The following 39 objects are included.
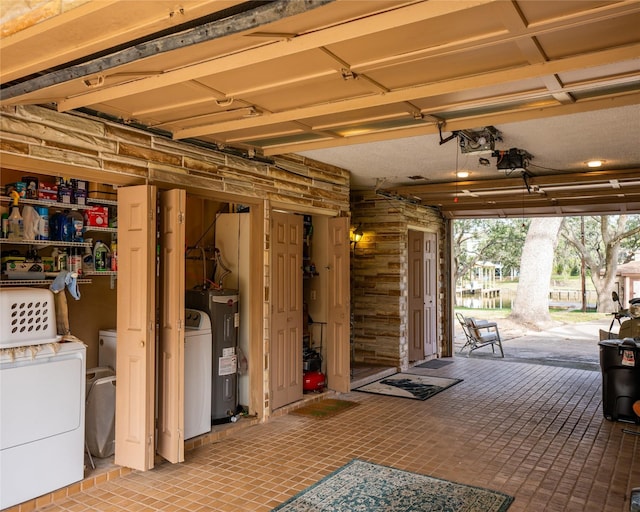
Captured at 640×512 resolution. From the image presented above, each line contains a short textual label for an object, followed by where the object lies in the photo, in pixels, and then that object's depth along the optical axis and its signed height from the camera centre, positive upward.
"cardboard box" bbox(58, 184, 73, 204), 4.40 +0.61
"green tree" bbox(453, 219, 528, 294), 20.34 +0.72
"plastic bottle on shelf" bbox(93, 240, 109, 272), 4.77 +0.07
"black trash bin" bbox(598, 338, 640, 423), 5.25 -1.23
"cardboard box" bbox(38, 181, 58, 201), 4.23 +0.61
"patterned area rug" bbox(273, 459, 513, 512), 3.34 -1.60
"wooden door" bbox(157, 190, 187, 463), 4.00 -0.47
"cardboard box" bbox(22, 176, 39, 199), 4.14 +0.63
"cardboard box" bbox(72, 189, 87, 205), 4.52 +0.59
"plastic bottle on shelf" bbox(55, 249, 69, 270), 4.46 +0.02
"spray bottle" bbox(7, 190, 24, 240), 4.01 +0.32
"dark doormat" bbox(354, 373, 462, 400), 6.54 -1.69
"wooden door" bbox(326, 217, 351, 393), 6.38 -0.54
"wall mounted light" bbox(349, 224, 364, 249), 8.48 +0.46
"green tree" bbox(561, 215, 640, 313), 18.00 +0.62
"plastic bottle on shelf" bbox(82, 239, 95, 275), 4.69 +0.03
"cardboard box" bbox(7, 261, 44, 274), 4.09 -0.02
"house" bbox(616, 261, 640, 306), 17.86 -0.70
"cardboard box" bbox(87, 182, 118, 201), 4.74 +0.67
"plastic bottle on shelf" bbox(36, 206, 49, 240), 4.21 +0.34
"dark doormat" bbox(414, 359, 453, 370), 8.52 -1.75
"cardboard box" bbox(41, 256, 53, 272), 4.39 +0.01
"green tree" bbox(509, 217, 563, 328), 16.58 -0.48
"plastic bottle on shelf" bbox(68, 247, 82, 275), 4.51 +0.02
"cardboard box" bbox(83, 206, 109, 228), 4.66 +0.43
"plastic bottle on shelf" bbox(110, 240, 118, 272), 4.86 +0.06
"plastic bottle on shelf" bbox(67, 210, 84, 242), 4.43 +0.33
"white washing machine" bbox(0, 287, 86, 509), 3.23 -0.91
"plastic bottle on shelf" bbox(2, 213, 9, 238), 3.98 +0.30
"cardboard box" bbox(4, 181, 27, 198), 4.08 +0.60
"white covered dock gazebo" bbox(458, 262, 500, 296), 22.84 -0.90
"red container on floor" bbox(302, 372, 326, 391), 6.17 -1.44
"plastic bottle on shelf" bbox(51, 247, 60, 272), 4.44 +0.03
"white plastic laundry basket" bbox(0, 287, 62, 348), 3.25 -0.35
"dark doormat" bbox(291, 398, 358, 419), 5.53 -1.64
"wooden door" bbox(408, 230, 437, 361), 8.73 -0.62
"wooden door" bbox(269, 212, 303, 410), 5.50 -0.53
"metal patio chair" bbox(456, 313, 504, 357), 9.48 -1.41
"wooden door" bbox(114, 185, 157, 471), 3.88 -0.53
